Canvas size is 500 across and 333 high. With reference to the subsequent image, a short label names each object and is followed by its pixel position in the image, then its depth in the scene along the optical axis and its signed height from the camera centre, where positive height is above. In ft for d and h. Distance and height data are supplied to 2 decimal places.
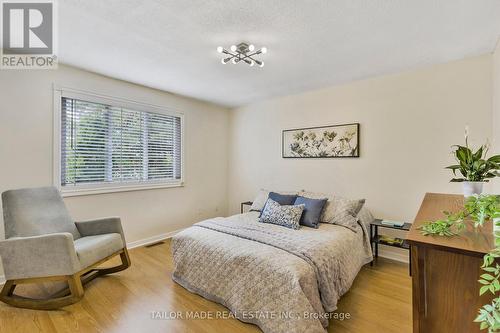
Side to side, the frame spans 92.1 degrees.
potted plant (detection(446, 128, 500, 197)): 4.38 -0.06
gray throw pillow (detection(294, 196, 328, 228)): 8.99 -1.78
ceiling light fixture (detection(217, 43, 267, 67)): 7.63 +3.72
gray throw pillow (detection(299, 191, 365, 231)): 8.91 -1.78
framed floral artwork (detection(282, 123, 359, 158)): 11.01 +1.17
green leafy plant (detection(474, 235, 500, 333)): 2.04 -1.26
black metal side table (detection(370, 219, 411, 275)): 9.10 -2.94
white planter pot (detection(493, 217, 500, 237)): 2.88 -0.75
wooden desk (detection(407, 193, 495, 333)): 2.86 -1.44
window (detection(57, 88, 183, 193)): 9.69 +0.85
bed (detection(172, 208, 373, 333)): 5.49 -2.78
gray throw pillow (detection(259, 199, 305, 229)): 8.88 -1.90
